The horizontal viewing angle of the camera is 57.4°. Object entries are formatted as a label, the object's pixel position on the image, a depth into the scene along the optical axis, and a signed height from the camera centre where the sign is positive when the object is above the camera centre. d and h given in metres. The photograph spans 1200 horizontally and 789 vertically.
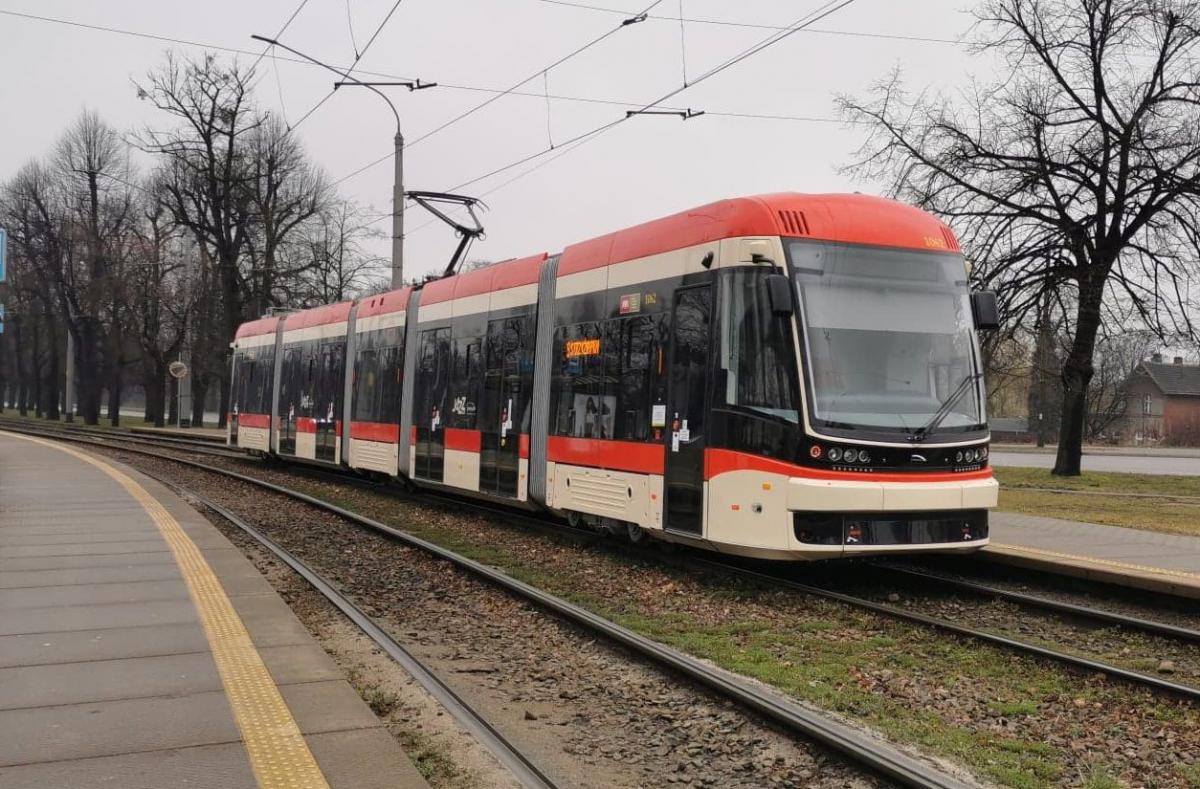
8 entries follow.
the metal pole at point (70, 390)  61.09 +1.06
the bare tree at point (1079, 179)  23.14 +5.41
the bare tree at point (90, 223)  49.66 +8.60
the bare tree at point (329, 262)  43.78 +6.36
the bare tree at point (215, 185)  41.56 +8.85
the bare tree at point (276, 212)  42.69 +8.07
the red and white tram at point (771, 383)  8.83 +0.33
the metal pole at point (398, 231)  24.12 +4.06
